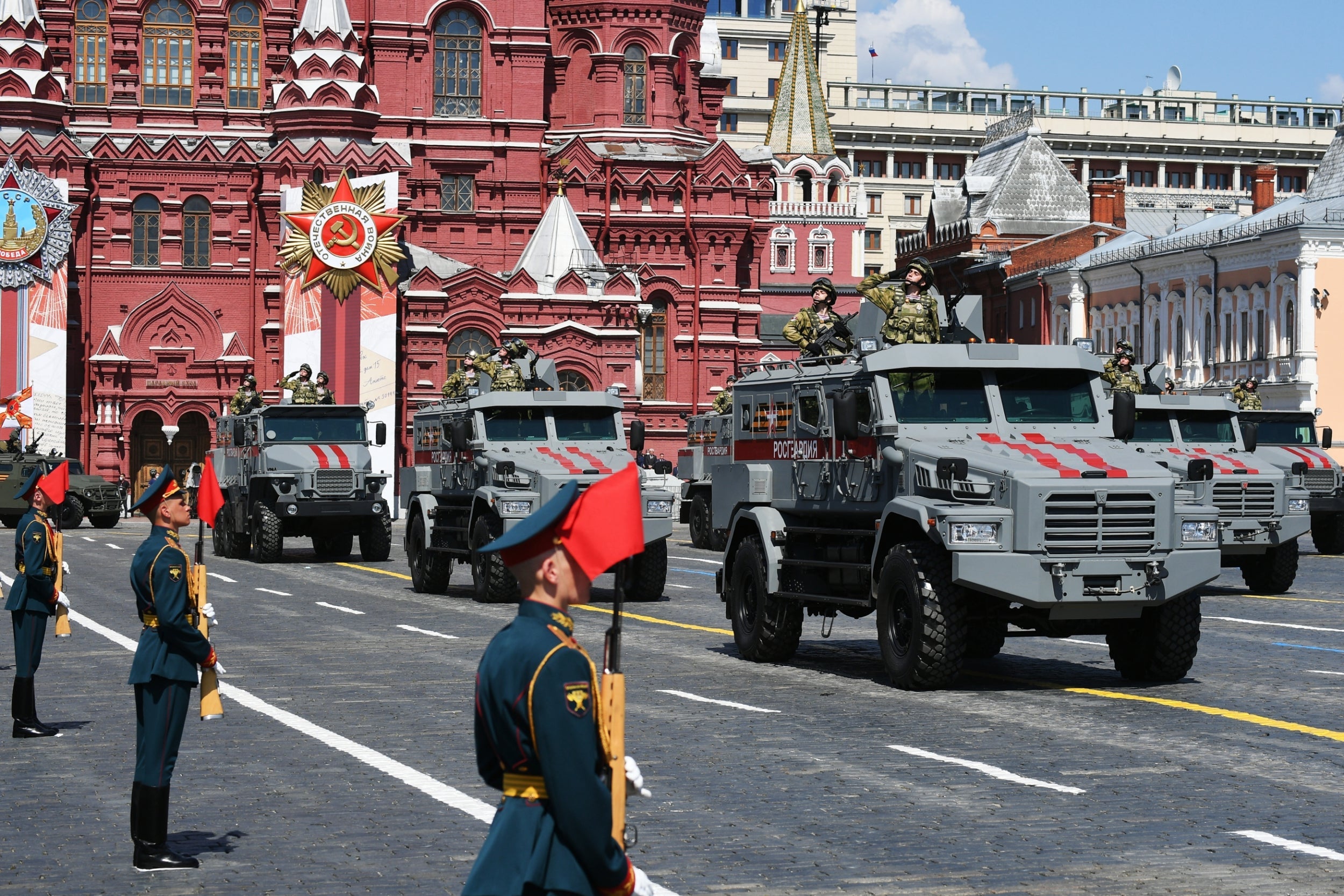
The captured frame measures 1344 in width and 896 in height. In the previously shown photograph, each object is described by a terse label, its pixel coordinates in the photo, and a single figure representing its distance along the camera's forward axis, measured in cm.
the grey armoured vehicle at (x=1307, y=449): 3297
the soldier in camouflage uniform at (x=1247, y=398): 3694
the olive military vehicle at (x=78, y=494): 4891
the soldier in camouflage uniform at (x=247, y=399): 3756
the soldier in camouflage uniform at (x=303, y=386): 3603
